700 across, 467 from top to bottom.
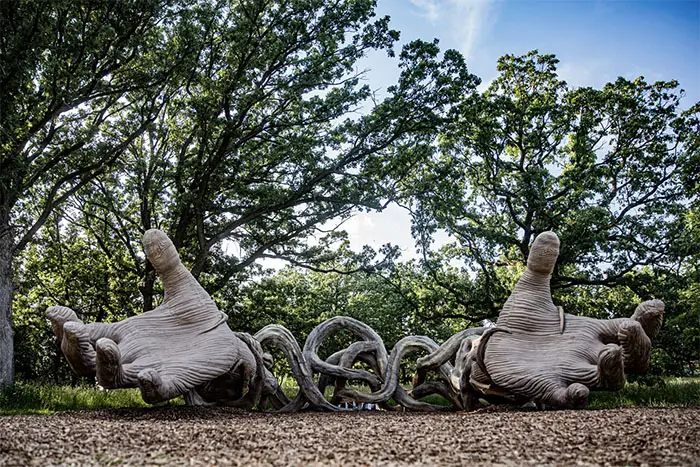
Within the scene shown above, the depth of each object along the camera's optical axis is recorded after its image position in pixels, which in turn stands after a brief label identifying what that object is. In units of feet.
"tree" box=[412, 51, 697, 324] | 42.50
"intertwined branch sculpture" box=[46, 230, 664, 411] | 19.94
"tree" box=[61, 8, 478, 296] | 44.75
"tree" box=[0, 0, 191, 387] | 33.37
